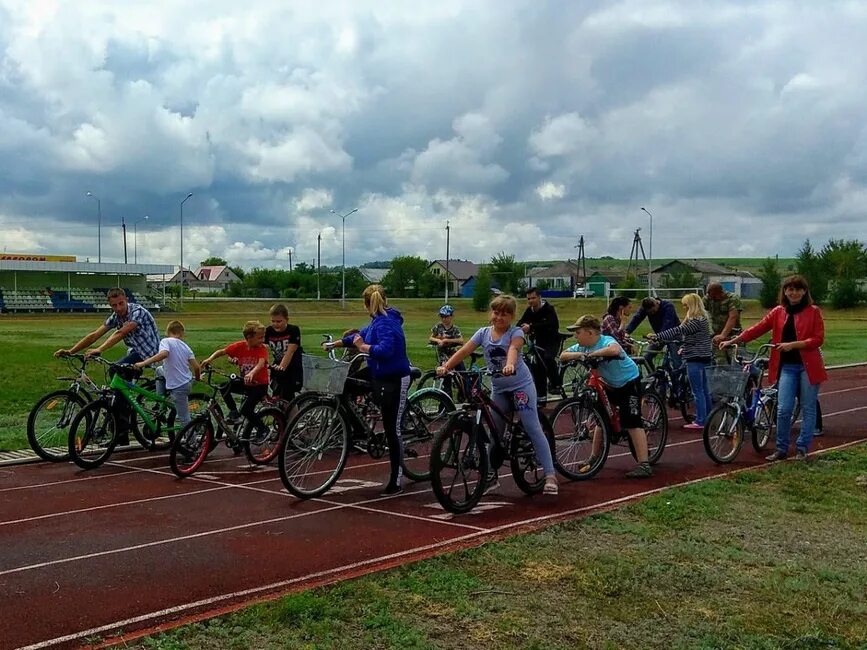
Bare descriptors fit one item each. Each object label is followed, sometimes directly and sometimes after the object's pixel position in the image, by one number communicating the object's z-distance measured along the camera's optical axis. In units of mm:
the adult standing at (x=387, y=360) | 7672
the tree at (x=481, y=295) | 78875
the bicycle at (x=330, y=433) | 7609
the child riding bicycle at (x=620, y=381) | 8312
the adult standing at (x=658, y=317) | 11625
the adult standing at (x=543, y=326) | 13414
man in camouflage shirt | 11633
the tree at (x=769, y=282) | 70050
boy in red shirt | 9375
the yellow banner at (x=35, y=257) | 88812
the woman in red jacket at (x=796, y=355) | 9086
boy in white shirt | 9703
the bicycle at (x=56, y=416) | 9539
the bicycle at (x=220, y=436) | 8742
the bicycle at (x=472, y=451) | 7090
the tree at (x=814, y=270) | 74125
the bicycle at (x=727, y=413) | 9148
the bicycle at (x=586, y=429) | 8297
